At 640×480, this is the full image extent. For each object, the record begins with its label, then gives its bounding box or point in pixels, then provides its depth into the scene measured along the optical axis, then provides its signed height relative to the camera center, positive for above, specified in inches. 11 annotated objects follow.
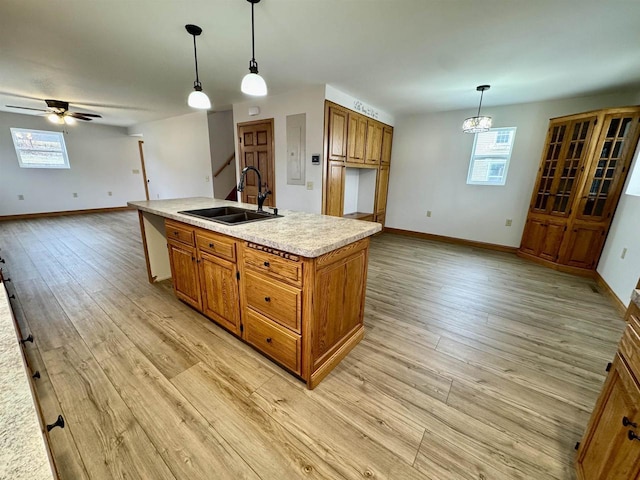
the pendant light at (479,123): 135.8 +28.7
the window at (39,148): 237.8 +13.5
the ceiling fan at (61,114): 180.5 +36.6
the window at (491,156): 171.8 +15.0
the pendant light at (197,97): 86.4 +24.5
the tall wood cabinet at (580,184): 124.7 -1.3
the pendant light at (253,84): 75.3 +24.9
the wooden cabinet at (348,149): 146.0 +15.8
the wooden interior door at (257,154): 165.6 +10.7
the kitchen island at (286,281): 59.5 -29.0
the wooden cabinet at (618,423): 32.9 -33.3
